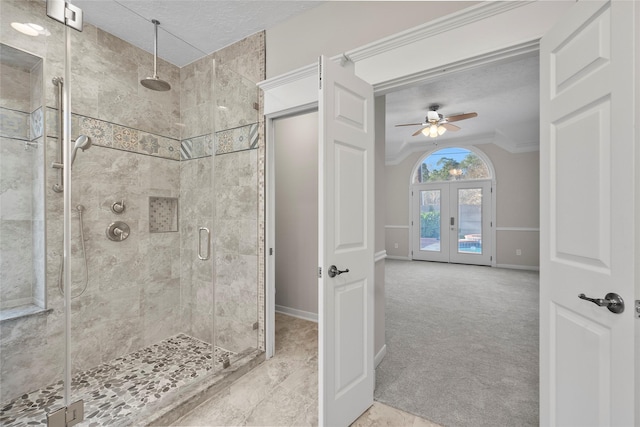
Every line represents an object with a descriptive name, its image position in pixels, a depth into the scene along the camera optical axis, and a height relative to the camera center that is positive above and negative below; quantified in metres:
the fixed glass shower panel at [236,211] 2.51 +0.02
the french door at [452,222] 6.61 -0.25
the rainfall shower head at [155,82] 2.66 +1.26
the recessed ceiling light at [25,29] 1.77 +1.18
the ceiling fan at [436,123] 4.15 +1.34
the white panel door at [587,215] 0.99 -0.02
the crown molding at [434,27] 1.52 +1.09
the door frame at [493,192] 6.43 +0.45
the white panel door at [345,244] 1.50 -0.18
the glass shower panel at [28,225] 1.80 -0.08
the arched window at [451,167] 6.69 +1.12
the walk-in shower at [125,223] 1.84 -0.09
